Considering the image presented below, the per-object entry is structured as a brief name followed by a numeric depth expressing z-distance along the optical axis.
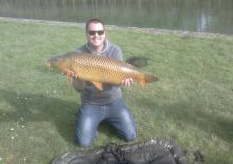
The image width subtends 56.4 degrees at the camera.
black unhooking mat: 2.33
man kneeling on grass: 2.60
